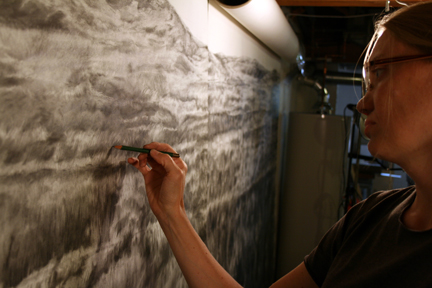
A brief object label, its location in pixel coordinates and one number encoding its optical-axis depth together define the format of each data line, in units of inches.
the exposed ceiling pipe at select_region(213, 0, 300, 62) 57.1
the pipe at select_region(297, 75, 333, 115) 134.7
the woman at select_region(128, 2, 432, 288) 29.5
